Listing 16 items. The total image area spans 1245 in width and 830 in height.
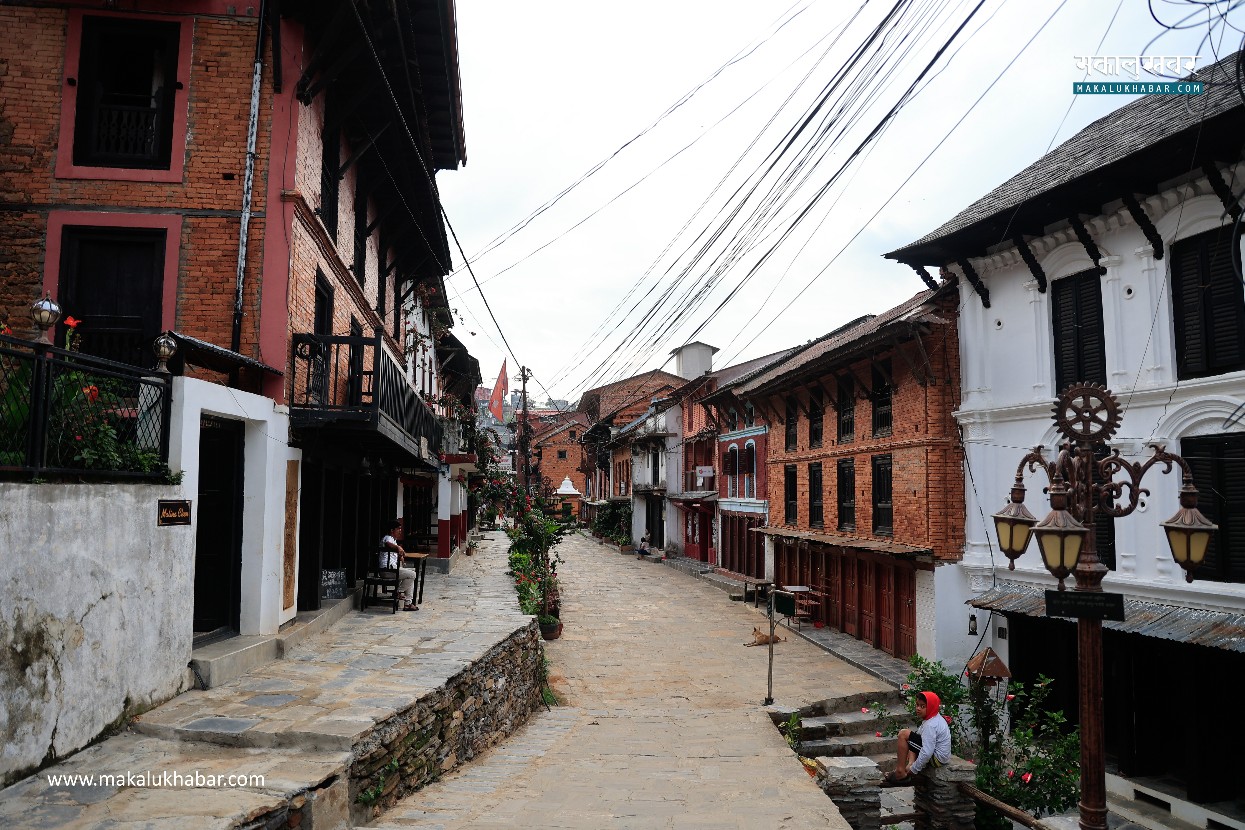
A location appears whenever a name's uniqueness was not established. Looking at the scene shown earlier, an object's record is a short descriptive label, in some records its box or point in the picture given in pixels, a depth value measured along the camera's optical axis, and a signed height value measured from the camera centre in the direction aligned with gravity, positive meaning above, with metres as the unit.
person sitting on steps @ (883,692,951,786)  8.87 -3.01
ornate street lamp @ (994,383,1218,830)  6.30 -0.38
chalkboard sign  12.41 -1.76
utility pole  29.41 +1.82
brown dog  19.14 -3.86
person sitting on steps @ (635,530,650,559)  43.75 -3.91
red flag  26.97 +2.92
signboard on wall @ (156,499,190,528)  7.09 -0.34
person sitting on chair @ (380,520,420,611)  13.87 -1.50
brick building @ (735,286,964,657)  15.89 +0.19
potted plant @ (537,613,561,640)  19.06 -3.61
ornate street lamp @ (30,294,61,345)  6.01 +1.26
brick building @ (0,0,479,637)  9.24 +3.20
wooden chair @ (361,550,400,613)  13.91 -1.99
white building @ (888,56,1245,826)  10.37 +1.71
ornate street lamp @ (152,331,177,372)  7.27 +1.21
